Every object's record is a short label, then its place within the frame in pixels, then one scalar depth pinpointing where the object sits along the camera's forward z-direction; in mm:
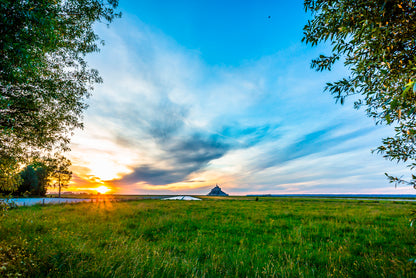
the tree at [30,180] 61884
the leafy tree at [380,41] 4230
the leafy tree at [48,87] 5062
